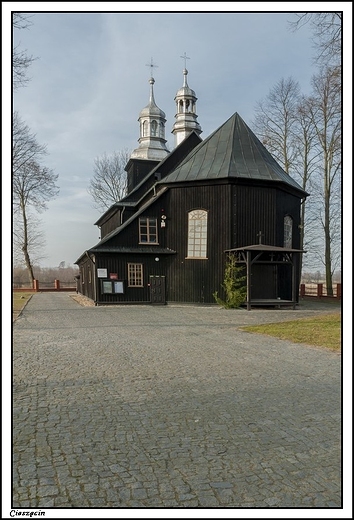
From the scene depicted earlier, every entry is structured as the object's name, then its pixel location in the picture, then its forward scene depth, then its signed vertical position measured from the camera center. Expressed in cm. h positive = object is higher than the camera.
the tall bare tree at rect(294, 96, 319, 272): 2970 +952
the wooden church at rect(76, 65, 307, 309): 1977 +165
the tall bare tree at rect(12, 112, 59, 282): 2269 +629
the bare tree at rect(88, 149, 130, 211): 4366 +958
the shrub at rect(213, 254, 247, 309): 1866 -105
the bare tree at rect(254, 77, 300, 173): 3070 +1052
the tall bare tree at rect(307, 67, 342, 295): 2711 +755
